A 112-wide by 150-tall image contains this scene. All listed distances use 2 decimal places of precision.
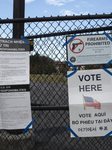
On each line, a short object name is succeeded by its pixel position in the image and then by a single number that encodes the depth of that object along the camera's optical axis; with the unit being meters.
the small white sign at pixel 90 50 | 2.73
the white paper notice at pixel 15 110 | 2.86
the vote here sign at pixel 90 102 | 2.74
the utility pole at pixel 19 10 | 3.09
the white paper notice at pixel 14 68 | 2.79
